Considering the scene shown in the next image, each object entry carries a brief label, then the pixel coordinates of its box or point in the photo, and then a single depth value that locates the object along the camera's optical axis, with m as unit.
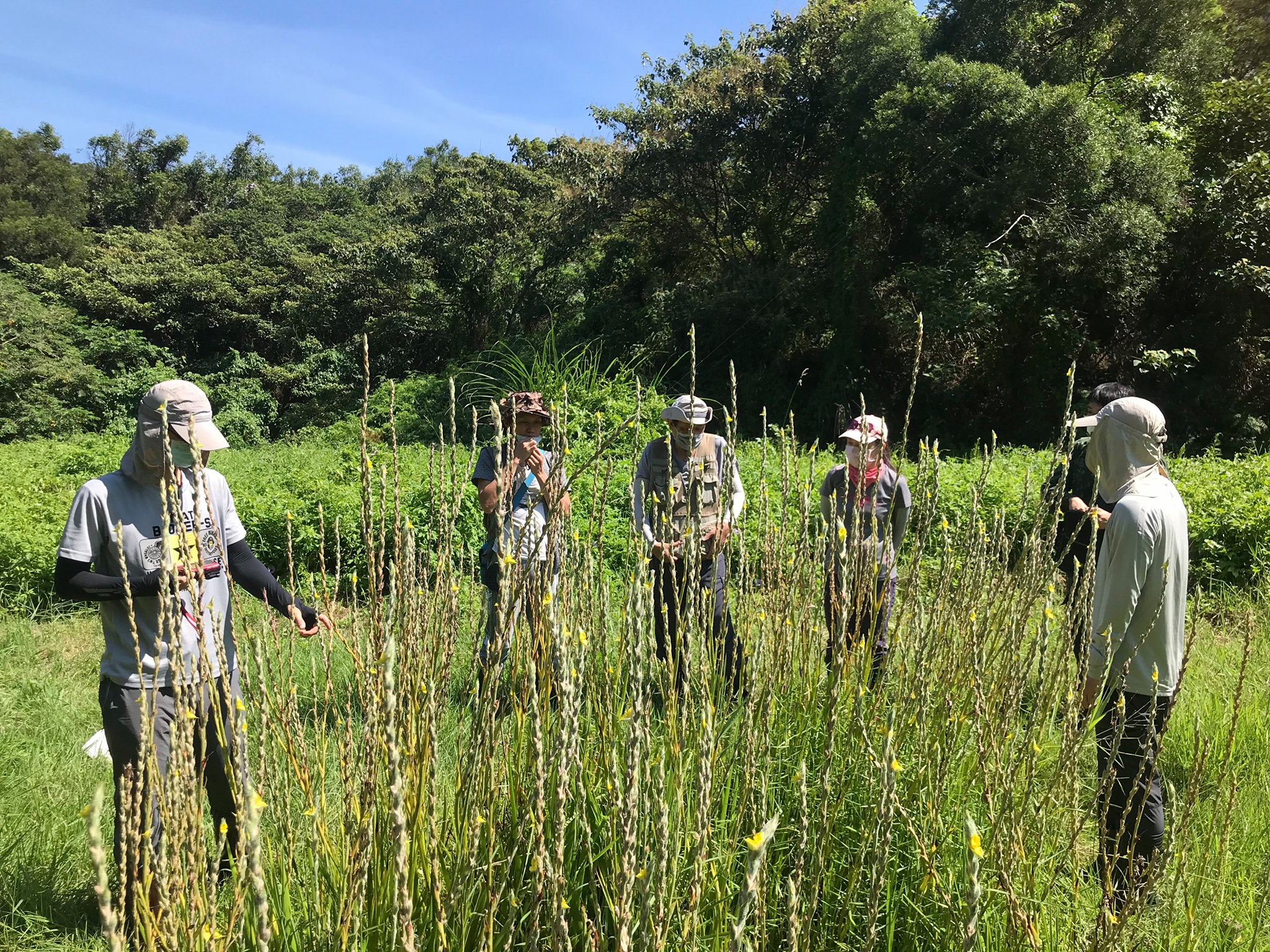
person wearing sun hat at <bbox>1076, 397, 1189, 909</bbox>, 2.28
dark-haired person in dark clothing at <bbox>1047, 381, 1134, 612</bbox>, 3.42
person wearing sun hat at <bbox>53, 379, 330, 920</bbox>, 2.23
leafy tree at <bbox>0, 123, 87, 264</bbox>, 24.86
